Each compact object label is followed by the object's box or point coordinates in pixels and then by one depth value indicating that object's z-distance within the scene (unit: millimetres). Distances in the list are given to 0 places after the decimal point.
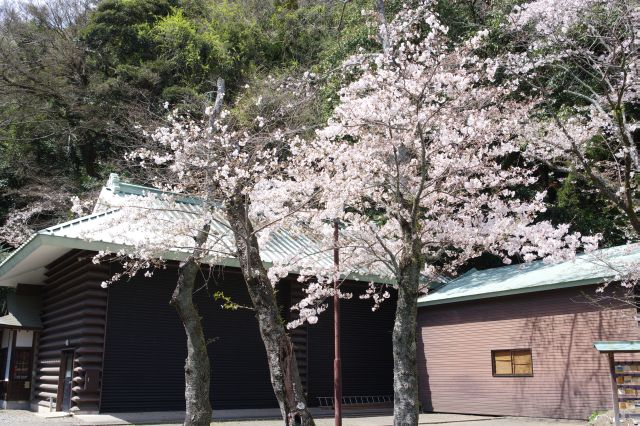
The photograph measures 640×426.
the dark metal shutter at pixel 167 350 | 13242
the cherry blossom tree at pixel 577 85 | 11398
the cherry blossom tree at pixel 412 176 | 8836
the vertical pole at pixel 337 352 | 8898
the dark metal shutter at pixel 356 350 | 16406
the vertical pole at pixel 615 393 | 9000
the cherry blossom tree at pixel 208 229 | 8242
